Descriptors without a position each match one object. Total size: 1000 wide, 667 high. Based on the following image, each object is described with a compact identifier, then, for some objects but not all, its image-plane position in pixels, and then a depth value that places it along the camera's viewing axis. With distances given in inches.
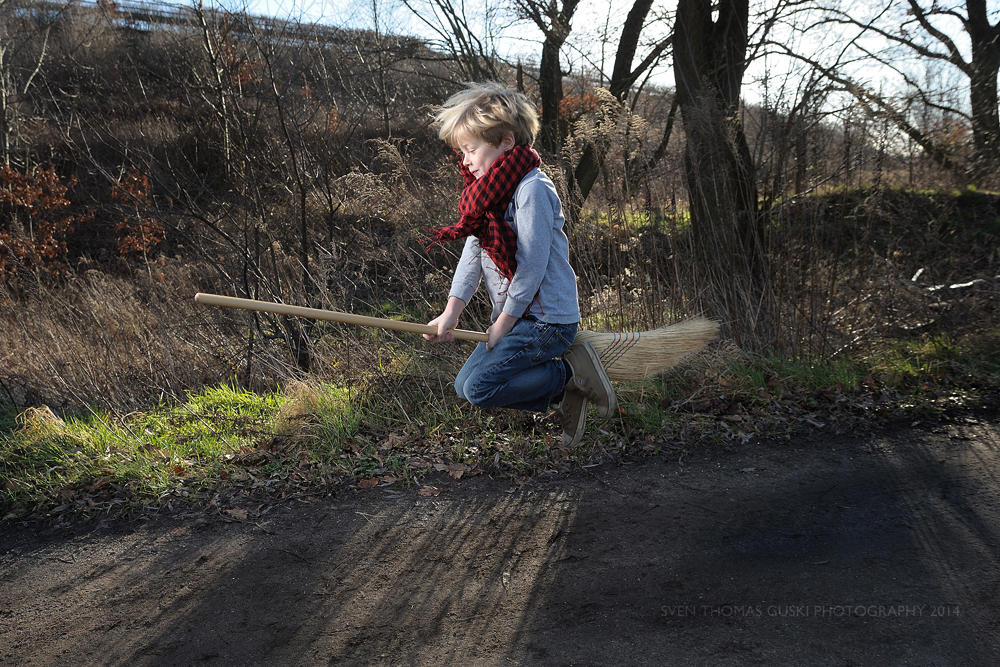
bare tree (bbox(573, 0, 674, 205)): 360.5
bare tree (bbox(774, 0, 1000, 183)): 205.0
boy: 119.9
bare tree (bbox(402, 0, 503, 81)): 358.6
